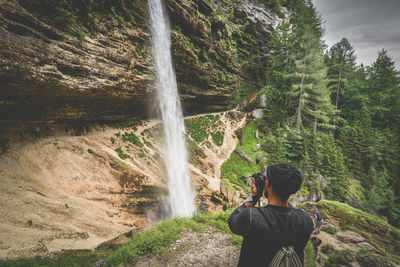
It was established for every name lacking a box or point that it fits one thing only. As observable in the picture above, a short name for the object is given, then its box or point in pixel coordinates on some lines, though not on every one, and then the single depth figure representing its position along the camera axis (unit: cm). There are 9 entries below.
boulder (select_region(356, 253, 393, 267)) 397
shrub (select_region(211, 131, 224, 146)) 1968
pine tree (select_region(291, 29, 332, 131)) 2062
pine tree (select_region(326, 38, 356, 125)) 2700
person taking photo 147
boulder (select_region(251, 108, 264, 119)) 2439
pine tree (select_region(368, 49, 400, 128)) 2534
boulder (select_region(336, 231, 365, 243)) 554
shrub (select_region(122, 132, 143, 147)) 1334
